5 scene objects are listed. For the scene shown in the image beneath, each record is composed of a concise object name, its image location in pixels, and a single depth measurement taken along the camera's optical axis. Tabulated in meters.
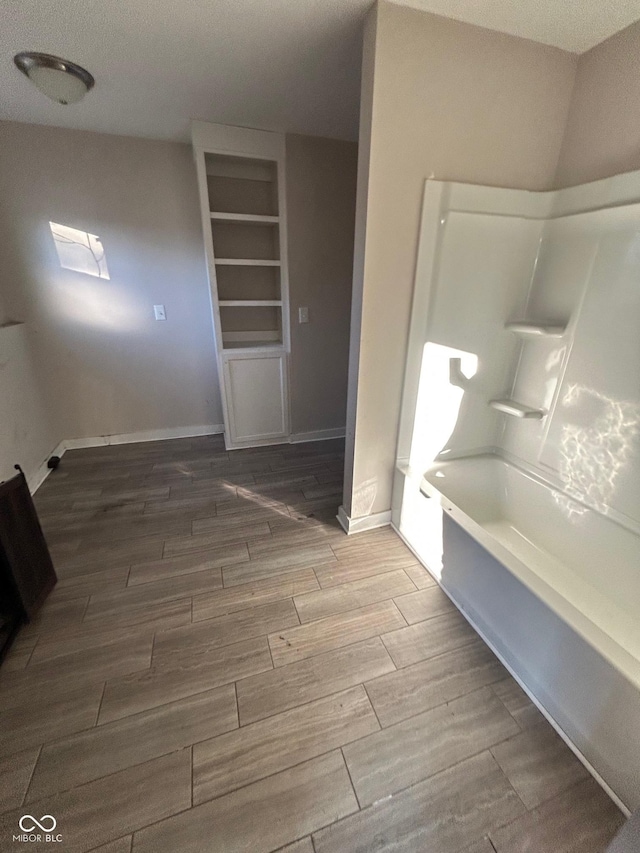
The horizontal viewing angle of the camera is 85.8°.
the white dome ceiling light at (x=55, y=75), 1.59
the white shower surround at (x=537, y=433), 1.24
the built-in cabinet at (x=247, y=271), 2.46
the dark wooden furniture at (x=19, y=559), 1.39
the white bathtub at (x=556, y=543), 1.21
